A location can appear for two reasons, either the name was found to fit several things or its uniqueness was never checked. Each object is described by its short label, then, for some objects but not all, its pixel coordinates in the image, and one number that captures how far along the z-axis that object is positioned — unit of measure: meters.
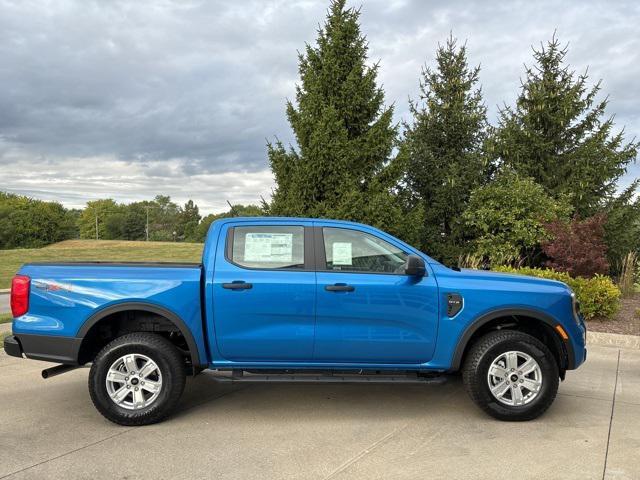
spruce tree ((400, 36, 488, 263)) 13.85
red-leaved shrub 10.19
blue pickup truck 4.42
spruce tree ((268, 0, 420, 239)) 11.51
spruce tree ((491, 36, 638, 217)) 13.56
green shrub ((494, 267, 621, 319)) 8.62
